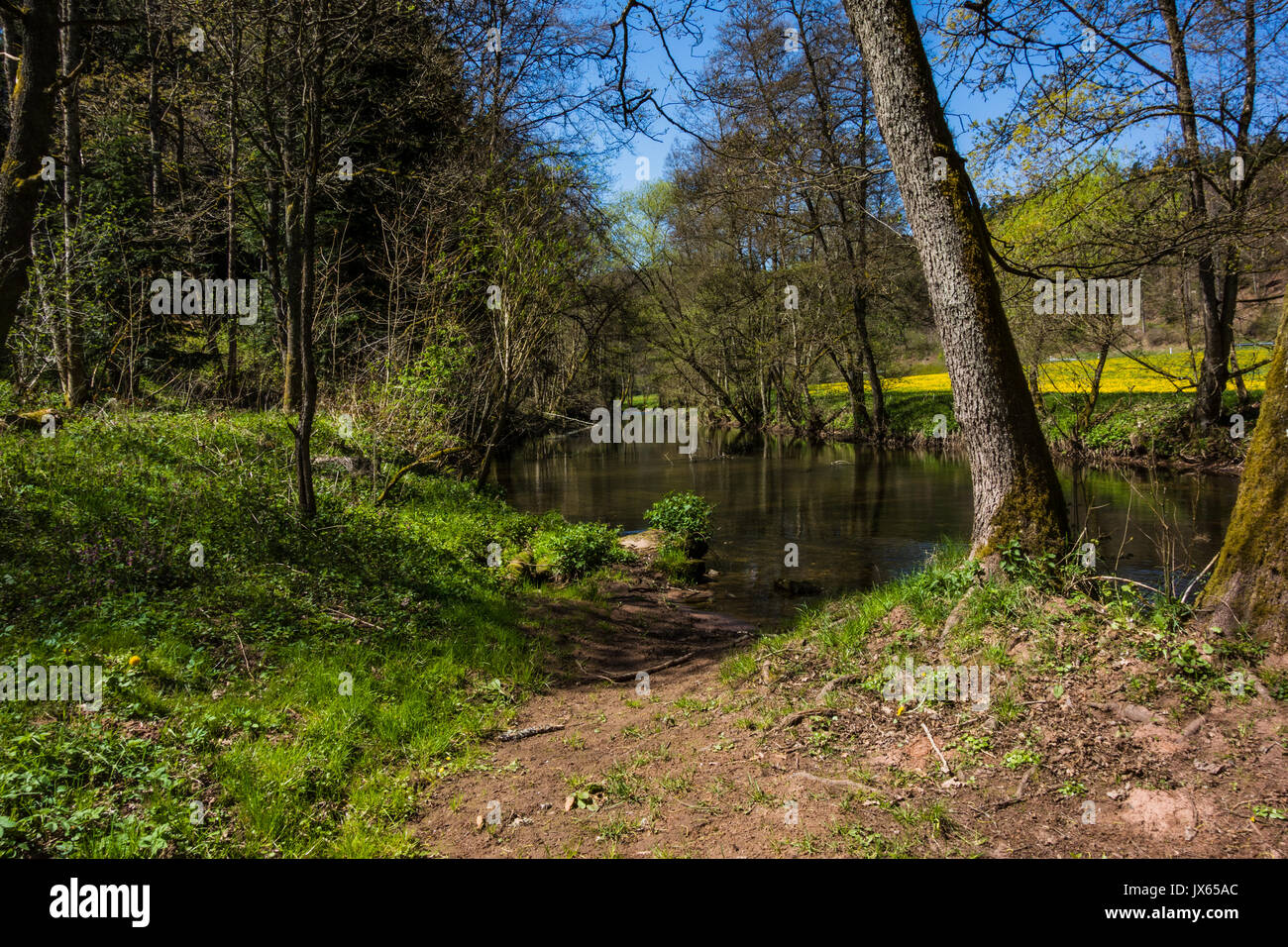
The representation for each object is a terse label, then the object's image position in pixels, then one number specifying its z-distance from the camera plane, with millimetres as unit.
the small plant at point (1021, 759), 3553
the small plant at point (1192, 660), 3781
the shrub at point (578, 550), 10016
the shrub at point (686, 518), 12297
